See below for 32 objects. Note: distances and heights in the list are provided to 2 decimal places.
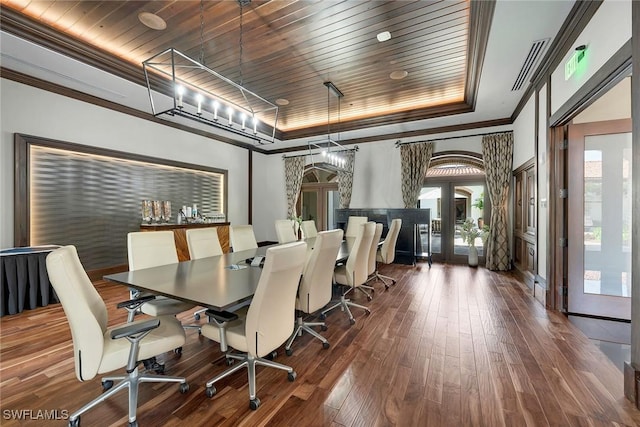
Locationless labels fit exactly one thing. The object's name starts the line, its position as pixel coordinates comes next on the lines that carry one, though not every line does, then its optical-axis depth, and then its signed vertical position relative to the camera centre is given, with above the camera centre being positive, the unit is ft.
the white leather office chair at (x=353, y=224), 17.86 -0.72
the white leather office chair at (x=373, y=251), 12.01 -1.68
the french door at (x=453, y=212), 19.75 +0.12
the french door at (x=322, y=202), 25.57 +1.12
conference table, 5.59 -1.72
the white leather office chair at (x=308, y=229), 17.78 -1.06
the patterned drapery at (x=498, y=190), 17.60 +1.58
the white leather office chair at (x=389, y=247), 14.32 -1.82
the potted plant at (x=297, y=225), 16.98 -0.78
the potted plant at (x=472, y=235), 18.53 -1.47
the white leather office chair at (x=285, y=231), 15.37 -1.04
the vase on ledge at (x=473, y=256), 18.92 -2.99
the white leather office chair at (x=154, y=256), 7.75 -1.41
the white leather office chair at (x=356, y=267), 10.28 -2.12
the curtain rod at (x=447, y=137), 18.26 +5.51
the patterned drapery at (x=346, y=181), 22.75 +2.77
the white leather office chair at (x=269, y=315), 5.38 -2.17
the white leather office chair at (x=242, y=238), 12.57 -1.19
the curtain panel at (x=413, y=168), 20.07 +3.43
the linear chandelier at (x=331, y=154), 14.97 +3.58
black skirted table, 10.55 -2.71
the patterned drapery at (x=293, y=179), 25.31 +3.28
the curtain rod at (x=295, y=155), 23.91 +5.49
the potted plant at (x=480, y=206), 19.58 +0.56
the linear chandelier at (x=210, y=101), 8.00 +6.46
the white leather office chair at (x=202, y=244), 10.51 -1.23
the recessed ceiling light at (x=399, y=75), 13.06 +6.86
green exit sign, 8.13 +4.85
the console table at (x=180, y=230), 15.65 -1.01
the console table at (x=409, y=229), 19.47 -1.16
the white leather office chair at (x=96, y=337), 4.66 -2.36
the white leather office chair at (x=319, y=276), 7.51 -1.84
